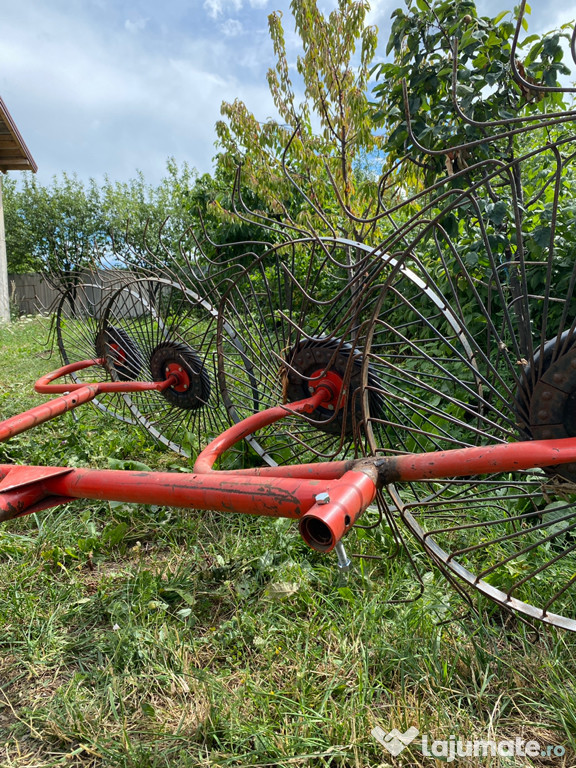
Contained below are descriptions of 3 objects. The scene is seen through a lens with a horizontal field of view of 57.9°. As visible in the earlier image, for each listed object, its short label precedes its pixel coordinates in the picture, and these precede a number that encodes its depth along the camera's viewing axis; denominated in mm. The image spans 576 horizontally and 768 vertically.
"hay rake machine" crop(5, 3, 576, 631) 1140
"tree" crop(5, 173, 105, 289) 21984
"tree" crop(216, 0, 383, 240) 4332
